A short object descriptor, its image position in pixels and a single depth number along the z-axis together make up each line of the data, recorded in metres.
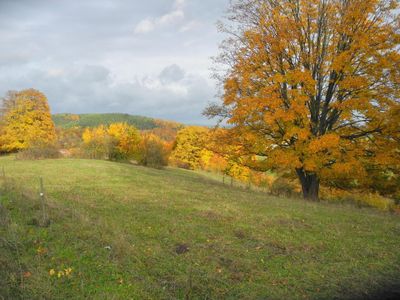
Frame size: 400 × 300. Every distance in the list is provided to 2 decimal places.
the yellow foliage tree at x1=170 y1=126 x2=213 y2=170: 67.61
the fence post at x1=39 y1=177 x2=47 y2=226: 8.57
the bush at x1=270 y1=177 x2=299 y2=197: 25.71
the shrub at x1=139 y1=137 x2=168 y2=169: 44.03
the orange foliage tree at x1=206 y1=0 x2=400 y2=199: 15.64
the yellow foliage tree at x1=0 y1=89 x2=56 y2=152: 46.28
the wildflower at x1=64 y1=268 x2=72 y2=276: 6.26
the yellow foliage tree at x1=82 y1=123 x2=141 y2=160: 43.90
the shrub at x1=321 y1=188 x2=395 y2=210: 24.43
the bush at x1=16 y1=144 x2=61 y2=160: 33.44
